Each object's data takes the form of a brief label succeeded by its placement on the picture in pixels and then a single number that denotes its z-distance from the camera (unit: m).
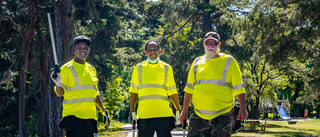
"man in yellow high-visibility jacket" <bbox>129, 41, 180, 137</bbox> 6.23
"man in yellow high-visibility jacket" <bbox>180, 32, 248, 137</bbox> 5.72
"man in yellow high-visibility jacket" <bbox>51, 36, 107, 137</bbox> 6.02
